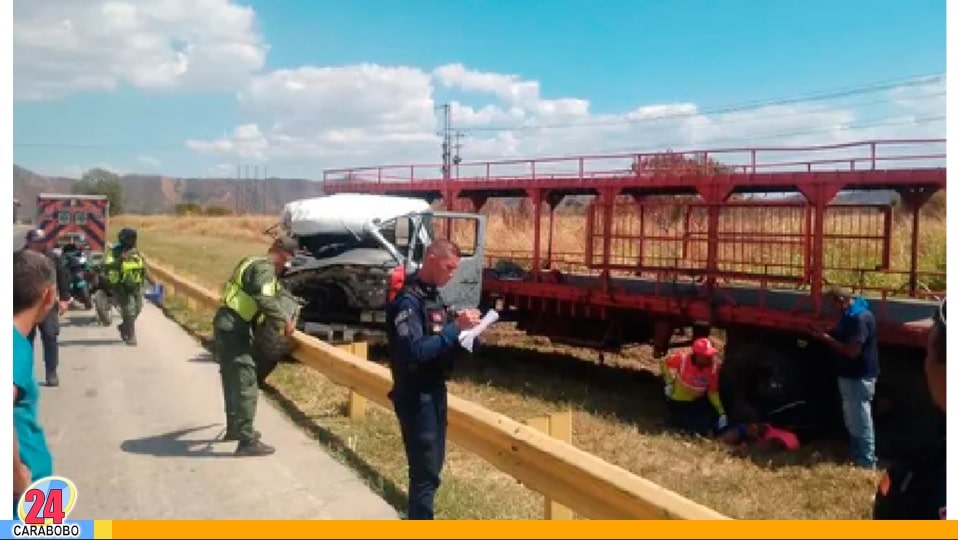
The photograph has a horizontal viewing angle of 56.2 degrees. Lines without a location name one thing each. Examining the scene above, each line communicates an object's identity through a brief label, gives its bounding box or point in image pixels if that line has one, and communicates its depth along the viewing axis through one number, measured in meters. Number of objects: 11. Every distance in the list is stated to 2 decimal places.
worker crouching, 8.07
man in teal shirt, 3.13
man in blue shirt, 7.00
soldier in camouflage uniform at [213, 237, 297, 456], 6.03
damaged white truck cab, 10.65
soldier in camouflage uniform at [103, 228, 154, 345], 11.04
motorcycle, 13.42
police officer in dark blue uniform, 4.11
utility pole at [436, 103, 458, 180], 40.49
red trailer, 8.01
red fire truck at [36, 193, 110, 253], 19.66
